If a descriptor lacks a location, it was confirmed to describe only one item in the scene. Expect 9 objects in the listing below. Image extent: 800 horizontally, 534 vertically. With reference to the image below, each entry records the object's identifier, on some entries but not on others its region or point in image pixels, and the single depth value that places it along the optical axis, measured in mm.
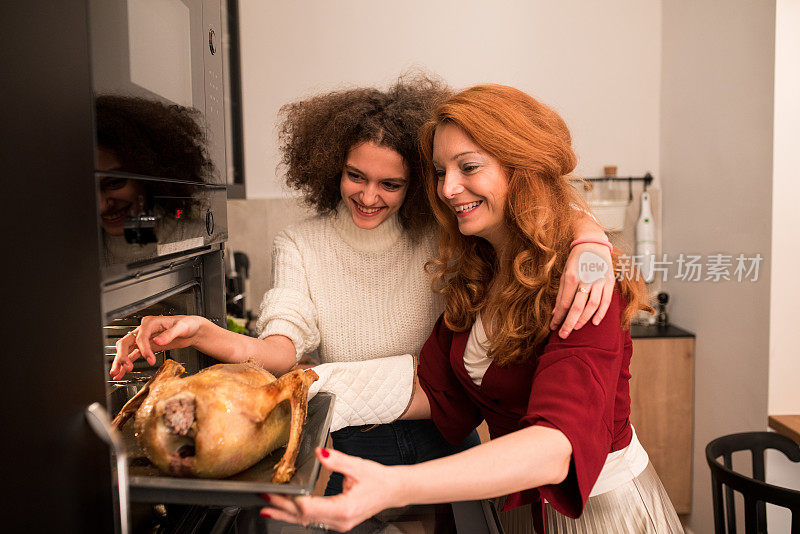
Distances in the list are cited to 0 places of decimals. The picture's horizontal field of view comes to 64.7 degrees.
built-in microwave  557
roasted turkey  614
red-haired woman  892
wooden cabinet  2537
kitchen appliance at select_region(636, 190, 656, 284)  2771
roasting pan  555
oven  459
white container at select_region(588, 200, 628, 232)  2783
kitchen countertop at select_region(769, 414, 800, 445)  1687
